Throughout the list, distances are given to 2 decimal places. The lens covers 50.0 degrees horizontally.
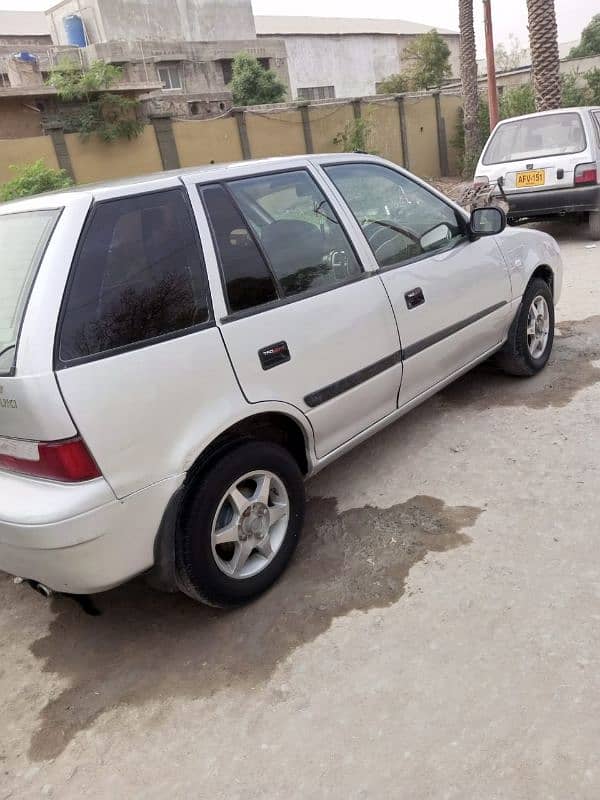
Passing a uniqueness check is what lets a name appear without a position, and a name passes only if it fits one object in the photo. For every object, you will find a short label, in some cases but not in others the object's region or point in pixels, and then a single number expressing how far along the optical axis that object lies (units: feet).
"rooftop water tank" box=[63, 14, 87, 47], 119.44
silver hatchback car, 6.75
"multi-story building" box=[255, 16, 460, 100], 142.31
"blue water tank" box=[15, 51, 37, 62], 80.02
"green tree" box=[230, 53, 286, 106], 101.91
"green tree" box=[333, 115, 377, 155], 69.77
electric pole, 49.85
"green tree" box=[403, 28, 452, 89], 114.32
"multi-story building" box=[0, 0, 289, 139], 76.64
